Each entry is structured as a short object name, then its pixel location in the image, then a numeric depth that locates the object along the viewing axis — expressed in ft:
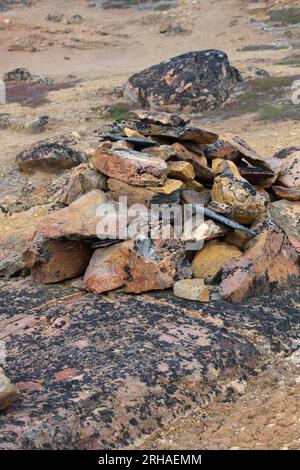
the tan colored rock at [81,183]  25.48
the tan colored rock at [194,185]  25.41
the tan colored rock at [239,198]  24.18
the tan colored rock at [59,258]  24.04
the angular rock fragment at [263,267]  22.00
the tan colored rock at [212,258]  22.99
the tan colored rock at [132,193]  24.17
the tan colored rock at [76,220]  23.11
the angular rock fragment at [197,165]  25.76
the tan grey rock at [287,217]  26.27
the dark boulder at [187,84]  54.44
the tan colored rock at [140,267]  22.30
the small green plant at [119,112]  53.19
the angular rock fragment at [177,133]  26.27
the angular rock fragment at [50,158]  41.81
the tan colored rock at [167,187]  24.08
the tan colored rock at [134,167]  24.17
